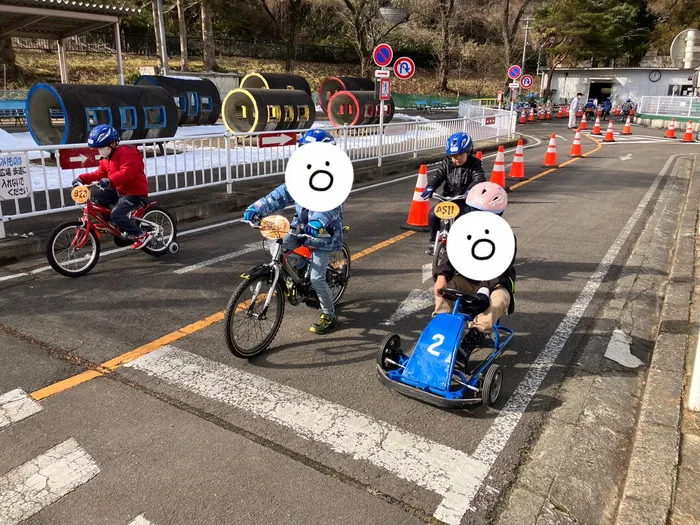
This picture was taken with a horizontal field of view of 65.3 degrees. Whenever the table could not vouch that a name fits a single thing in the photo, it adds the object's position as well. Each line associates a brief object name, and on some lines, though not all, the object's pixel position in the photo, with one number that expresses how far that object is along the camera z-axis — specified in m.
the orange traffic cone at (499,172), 11.35
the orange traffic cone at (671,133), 25.98
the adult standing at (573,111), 30.23
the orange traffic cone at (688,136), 24.14
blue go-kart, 3.57
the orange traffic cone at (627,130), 27.00
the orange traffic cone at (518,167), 13.29
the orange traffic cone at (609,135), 23.71
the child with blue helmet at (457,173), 5.94
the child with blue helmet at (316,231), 4.45
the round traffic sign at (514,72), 21.62
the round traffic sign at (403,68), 14.84
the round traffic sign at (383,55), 13.62
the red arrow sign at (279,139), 15.36
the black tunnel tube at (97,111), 13.00
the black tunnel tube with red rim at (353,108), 23.98
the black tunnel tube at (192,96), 19.08
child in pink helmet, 3.87
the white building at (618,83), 46.38
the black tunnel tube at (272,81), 24.05
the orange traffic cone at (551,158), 15.55
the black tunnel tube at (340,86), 28.38
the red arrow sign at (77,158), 10.70
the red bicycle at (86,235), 6.02
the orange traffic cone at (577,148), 17.98
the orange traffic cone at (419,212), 8.62
